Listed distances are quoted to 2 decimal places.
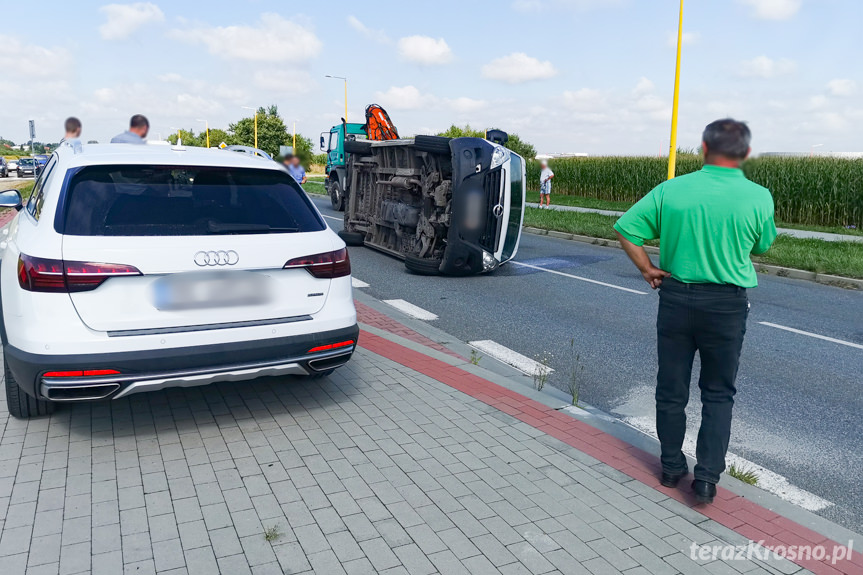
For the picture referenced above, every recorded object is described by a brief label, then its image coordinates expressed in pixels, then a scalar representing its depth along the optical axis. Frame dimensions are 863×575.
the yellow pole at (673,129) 20.67
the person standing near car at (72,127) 10.13
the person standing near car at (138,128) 8.40
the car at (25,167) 56.03
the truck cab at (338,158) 24.20
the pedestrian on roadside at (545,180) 26.72
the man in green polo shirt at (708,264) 3.38
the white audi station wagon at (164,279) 3.72
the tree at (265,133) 74.19
